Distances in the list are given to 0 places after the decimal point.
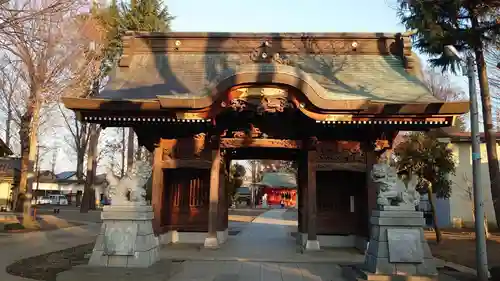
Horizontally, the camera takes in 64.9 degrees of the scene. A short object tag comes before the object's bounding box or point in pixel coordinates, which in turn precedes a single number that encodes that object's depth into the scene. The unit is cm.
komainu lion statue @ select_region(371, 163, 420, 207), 835
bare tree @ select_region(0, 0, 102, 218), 1745
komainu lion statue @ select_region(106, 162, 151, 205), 892
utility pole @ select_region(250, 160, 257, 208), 5651
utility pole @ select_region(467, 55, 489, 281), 836
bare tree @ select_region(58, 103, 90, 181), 3569
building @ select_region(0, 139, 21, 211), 3666
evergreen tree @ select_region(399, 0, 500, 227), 1252
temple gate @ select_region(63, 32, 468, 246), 1084
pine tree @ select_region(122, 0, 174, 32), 2675
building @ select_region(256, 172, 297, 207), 5162
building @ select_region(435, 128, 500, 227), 2256
